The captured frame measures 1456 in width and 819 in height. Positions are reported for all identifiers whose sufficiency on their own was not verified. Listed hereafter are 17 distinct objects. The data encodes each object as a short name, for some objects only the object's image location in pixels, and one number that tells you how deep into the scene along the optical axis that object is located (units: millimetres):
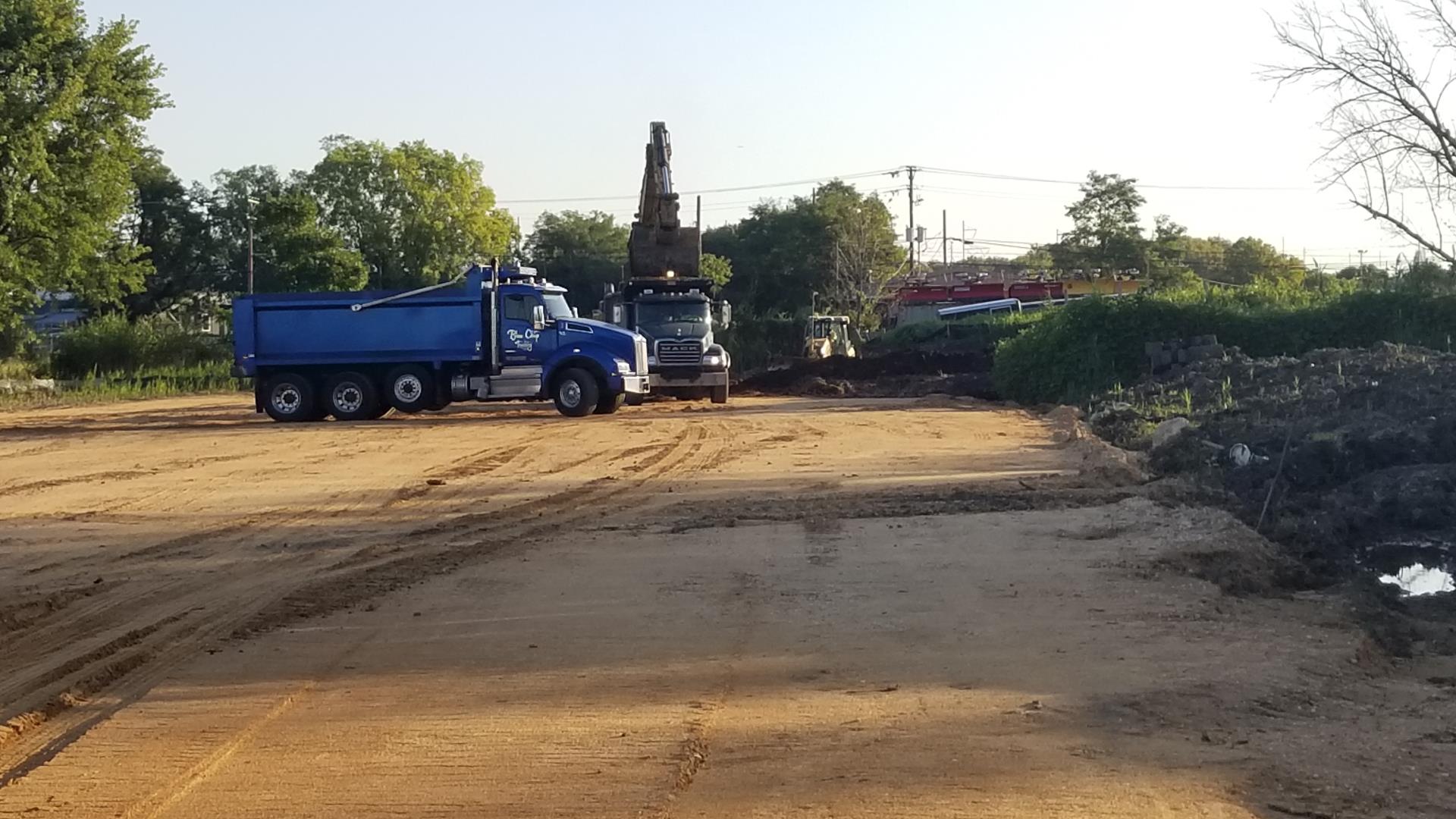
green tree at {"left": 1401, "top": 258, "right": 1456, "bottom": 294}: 33094
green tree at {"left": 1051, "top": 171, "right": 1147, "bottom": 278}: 80188
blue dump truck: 28281
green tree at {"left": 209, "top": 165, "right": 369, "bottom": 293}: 54656
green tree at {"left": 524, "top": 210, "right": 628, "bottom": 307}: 88438
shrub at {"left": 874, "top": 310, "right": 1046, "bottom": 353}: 48781
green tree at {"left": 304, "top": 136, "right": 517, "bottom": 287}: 66875
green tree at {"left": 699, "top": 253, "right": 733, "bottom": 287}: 70250
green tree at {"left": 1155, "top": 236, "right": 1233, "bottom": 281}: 81250
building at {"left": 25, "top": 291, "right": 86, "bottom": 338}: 49600
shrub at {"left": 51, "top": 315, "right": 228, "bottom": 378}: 46656
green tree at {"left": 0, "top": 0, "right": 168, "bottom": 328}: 39625
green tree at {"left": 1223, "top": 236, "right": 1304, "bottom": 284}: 88188
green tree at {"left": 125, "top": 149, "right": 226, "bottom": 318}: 69562
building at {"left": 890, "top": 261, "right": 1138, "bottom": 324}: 75125
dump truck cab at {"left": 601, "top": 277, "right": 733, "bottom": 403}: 32438
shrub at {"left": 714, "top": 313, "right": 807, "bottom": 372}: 59750
